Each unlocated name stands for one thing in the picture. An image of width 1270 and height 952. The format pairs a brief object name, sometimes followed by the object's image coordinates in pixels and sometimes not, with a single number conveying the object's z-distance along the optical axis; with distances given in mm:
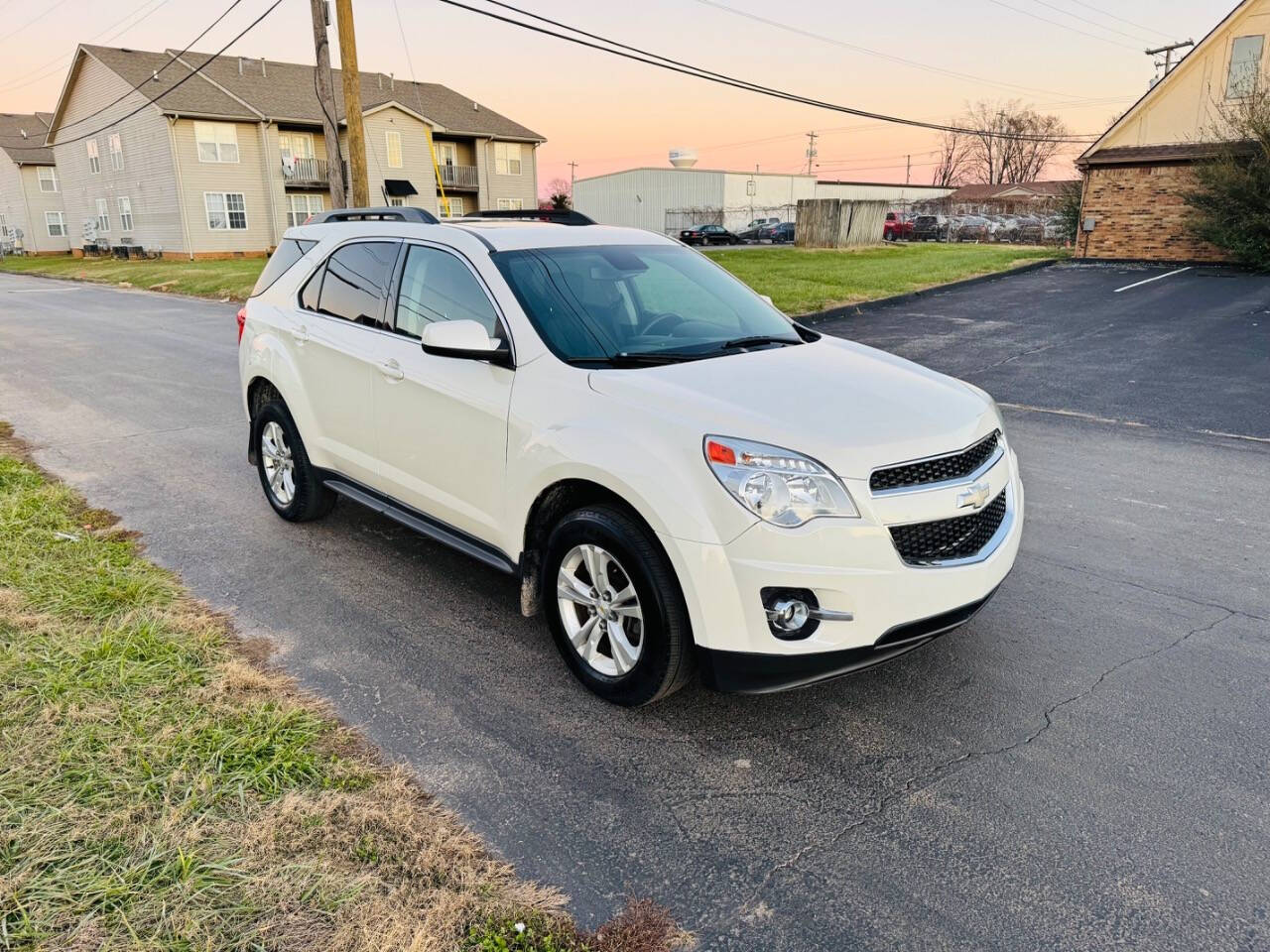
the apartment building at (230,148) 40094
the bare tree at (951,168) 95125
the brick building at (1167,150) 24828
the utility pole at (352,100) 15852
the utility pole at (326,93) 16562
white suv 3125
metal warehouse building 54500
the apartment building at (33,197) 54562
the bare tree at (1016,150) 86812
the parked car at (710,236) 46062
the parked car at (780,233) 46281
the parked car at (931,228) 45188
